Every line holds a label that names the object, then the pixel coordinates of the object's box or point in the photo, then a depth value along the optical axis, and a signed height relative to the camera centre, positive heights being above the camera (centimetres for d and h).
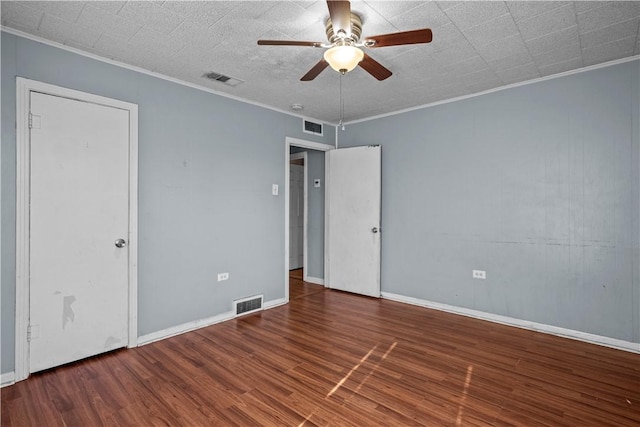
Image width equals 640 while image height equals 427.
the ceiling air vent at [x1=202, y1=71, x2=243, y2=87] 325 +139
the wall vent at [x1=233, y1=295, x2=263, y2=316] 389 -112
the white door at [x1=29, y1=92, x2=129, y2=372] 255 -15
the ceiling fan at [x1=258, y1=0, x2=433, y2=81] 188 +109
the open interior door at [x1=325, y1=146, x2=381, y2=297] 469 -9
